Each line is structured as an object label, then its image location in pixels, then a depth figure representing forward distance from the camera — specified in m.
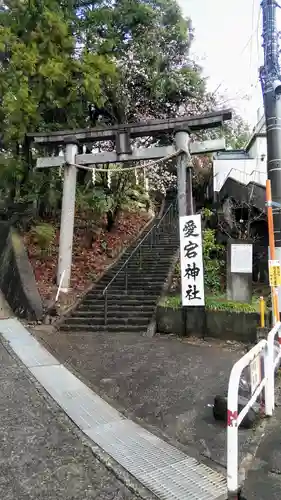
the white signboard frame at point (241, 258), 8.71
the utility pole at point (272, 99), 6.41
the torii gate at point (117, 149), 10.56
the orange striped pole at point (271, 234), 6.10
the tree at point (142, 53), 13.97
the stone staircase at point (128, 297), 9.59
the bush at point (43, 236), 12.64
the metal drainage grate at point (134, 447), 3.15
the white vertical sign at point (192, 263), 8.72
